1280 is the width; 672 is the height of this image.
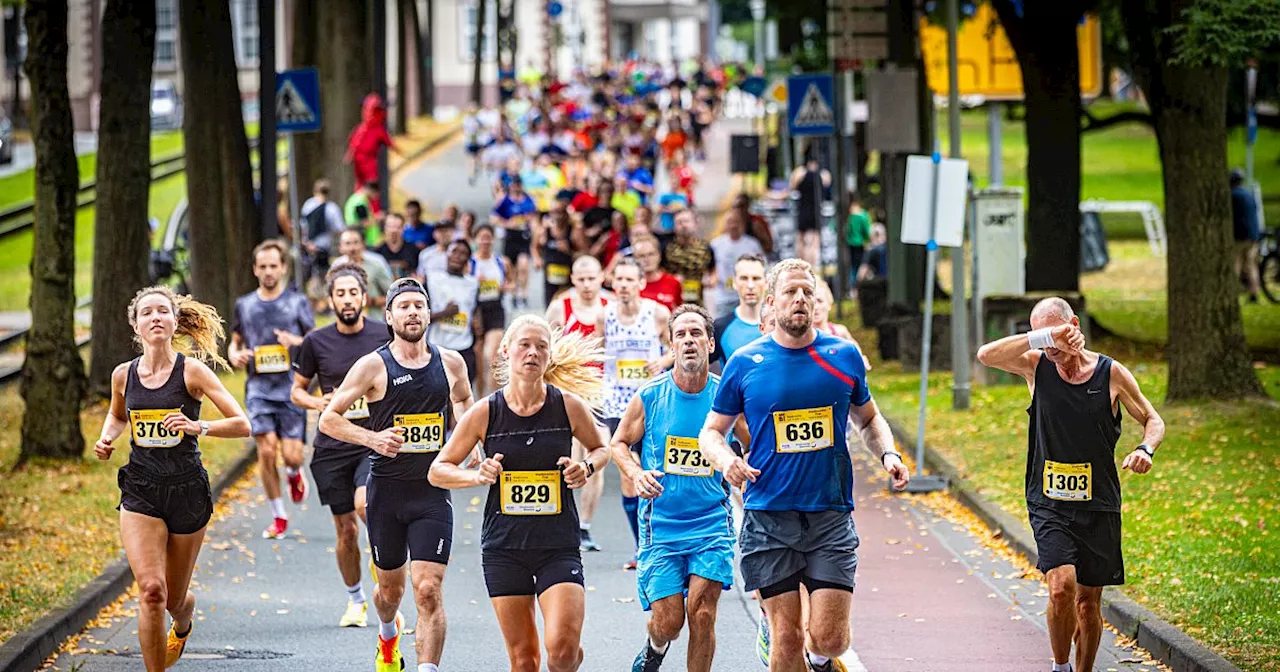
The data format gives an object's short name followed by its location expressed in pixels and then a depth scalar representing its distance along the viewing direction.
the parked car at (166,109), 68.31
